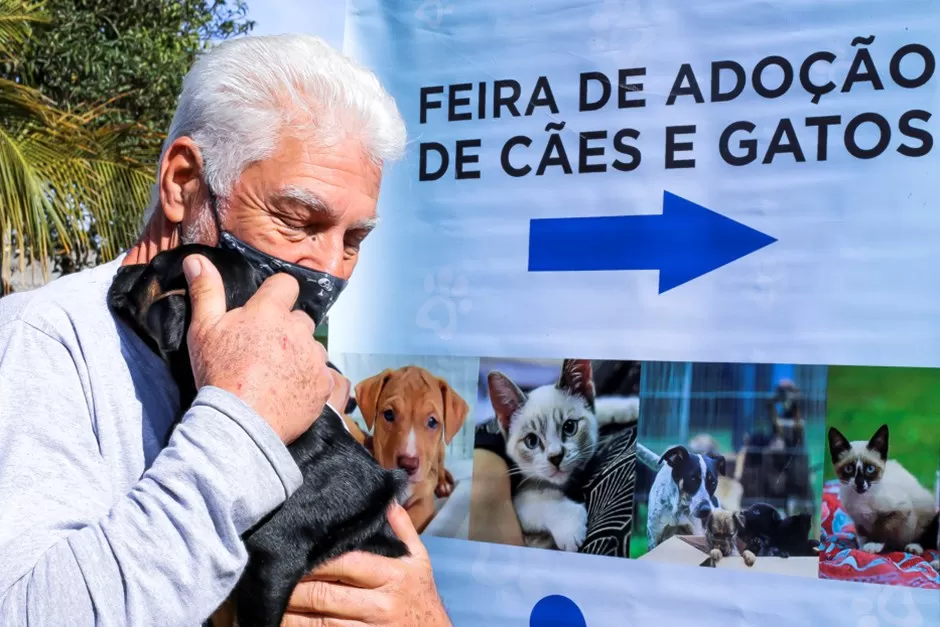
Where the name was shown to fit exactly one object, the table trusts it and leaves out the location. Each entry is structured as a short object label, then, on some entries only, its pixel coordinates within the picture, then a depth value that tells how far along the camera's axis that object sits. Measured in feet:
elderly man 3.34
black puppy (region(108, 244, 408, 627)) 4.33
